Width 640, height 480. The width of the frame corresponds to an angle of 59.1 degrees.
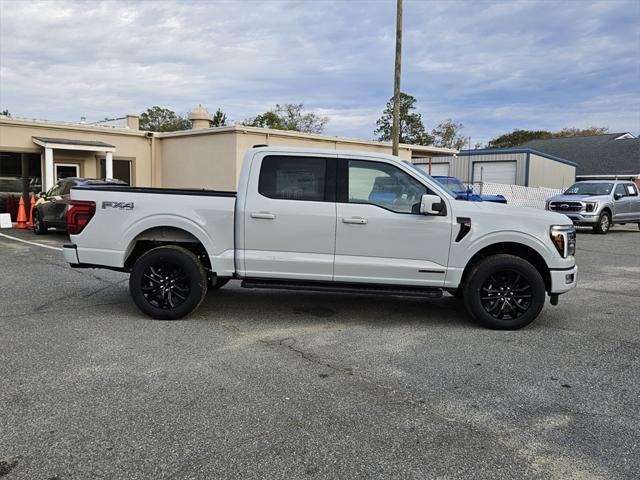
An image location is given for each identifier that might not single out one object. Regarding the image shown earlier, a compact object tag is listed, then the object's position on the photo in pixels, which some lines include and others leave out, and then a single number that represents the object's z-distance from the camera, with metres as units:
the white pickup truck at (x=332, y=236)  6.04
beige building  19.05
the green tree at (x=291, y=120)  55.16
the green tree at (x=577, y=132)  69.56
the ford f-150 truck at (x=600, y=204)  18.69
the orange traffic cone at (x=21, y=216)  17.27
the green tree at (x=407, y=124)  63.09
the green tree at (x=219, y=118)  51.53
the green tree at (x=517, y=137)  68.62
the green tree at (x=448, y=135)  68.62
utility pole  17.52
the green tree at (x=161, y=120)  59.25
